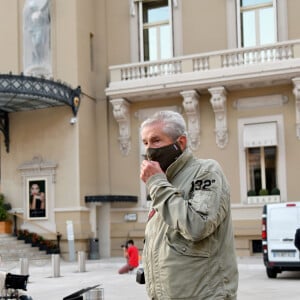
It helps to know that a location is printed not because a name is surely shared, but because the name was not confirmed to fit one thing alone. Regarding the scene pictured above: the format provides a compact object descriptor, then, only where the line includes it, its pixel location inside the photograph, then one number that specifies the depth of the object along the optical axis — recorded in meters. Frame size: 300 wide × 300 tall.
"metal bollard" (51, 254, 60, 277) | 16.72
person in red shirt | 16.73
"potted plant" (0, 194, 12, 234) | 22.50
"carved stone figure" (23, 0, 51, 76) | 22.89
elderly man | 2.76
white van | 14.30
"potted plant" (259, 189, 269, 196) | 20.94
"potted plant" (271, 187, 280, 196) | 20.88
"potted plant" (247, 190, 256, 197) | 21.20
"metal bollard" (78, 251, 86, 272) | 18.12
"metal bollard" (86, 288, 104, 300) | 4.07
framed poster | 22.77
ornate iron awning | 20.47
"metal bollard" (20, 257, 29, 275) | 15.77
